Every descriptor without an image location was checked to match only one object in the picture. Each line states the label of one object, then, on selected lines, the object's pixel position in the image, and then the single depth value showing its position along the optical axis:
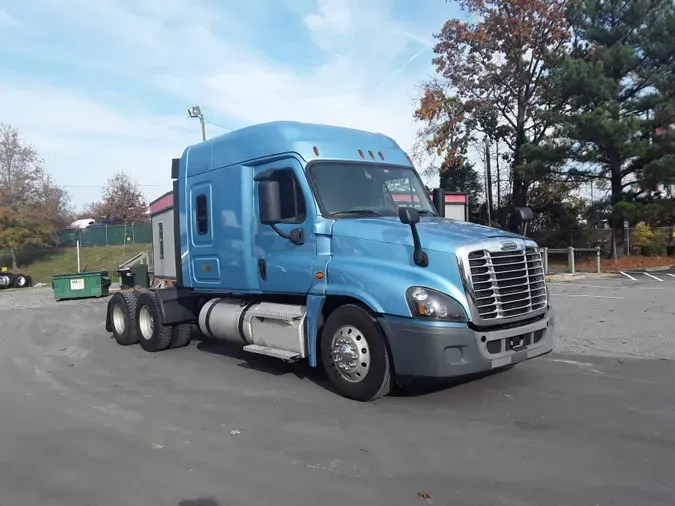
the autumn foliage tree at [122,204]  62.84
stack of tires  33.78
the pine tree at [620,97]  24.19
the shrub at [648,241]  28.31
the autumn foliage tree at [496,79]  28.69
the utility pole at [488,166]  29.58
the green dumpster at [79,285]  22.41
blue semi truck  5.55
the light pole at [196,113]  29.39
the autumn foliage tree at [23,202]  40.97
